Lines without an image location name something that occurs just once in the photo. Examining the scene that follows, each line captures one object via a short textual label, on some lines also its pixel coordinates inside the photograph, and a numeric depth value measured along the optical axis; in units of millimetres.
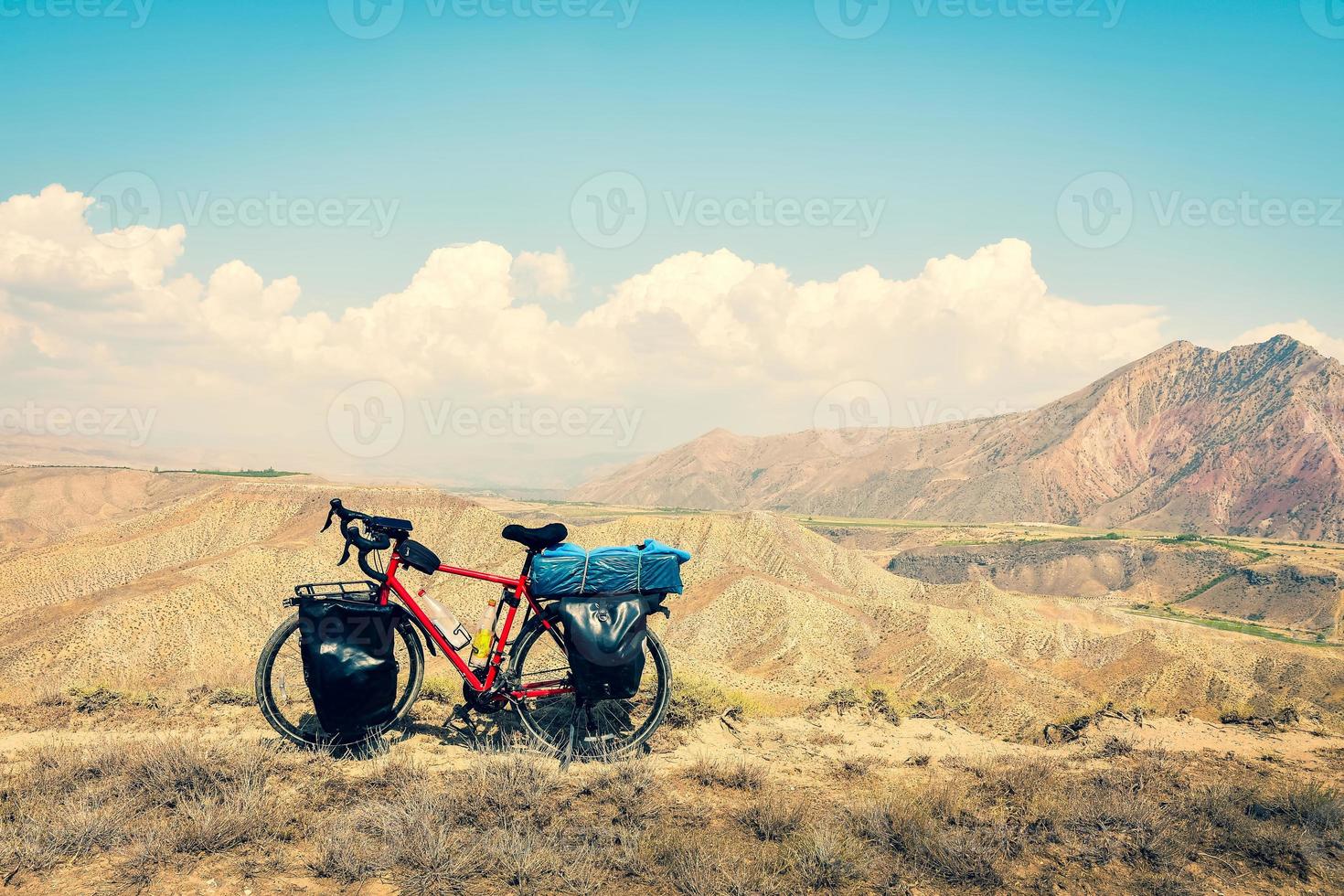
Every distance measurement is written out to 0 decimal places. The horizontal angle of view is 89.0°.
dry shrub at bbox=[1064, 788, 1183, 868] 4844
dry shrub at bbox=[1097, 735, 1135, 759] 7683
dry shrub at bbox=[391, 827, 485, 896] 4090
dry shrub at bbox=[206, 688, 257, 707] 8117
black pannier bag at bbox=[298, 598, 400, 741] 5910
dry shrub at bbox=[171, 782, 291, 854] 4371
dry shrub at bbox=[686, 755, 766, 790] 5926
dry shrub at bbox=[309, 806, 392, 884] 4184
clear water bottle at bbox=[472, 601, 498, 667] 6301
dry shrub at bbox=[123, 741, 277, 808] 4988
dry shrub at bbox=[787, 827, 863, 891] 4375
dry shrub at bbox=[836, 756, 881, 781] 6578
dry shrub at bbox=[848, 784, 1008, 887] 4570
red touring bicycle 6176
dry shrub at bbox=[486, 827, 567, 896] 4168
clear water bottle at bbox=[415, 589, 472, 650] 6324
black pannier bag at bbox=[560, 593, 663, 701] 6199
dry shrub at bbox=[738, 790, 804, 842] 4992
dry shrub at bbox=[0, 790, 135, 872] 4113
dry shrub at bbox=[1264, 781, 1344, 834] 5320
